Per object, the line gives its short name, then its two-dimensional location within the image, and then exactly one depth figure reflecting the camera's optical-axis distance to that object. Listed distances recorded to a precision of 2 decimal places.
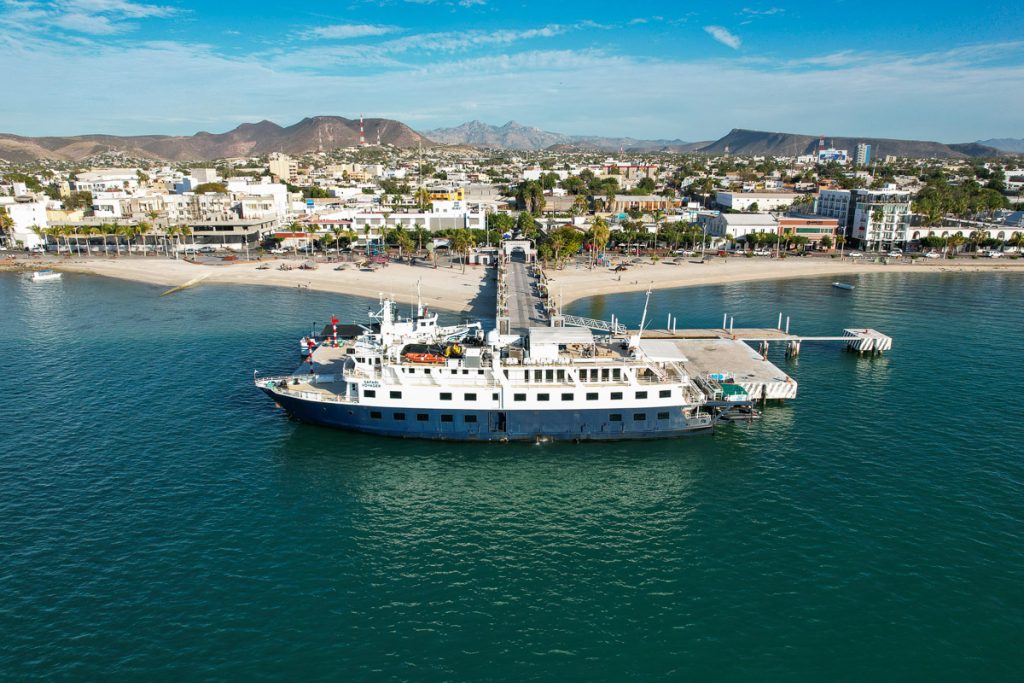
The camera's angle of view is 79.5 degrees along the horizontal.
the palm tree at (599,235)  127.81
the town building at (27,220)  144.73
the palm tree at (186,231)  139.12
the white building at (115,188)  189.75
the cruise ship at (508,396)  47.19
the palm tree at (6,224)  143.75
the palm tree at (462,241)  118.94
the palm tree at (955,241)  138.25
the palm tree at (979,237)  139.93
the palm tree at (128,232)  140.38
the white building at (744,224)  143.38
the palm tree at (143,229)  139.62
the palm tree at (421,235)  132.12
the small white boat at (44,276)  111.56
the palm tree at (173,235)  138.38
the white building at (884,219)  138.62
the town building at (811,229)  142.88
